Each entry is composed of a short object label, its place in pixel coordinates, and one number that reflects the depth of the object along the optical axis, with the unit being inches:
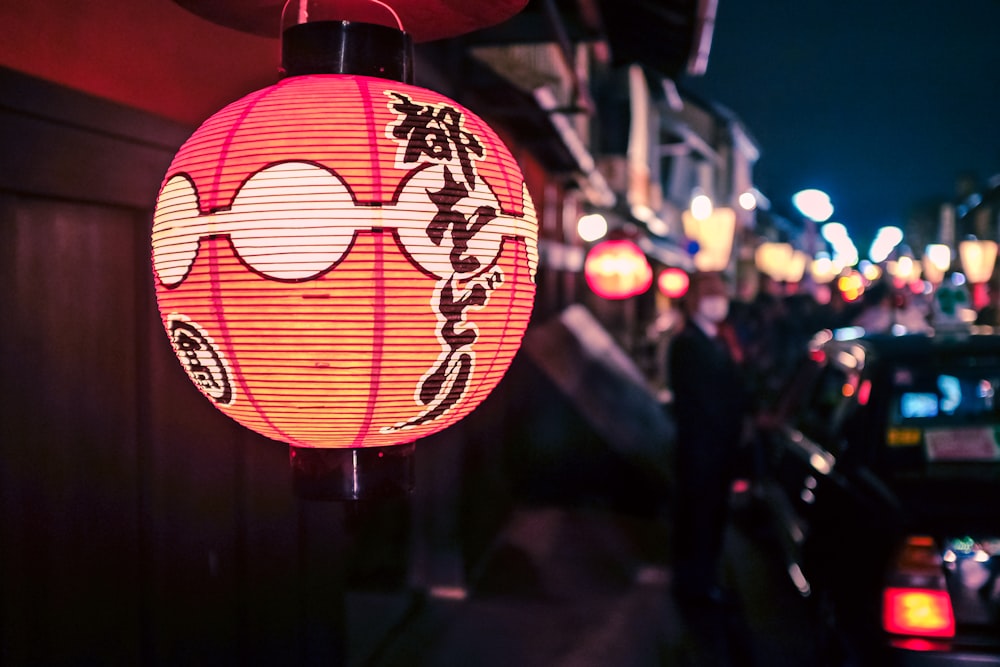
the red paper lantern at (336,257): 68.7
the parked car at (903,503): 137.6
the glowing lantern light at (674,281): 595.2
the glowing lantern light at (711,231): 578.6
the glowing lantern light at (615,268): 405.4
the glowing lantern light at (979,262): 620.4
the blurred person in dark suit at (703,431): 243.9
